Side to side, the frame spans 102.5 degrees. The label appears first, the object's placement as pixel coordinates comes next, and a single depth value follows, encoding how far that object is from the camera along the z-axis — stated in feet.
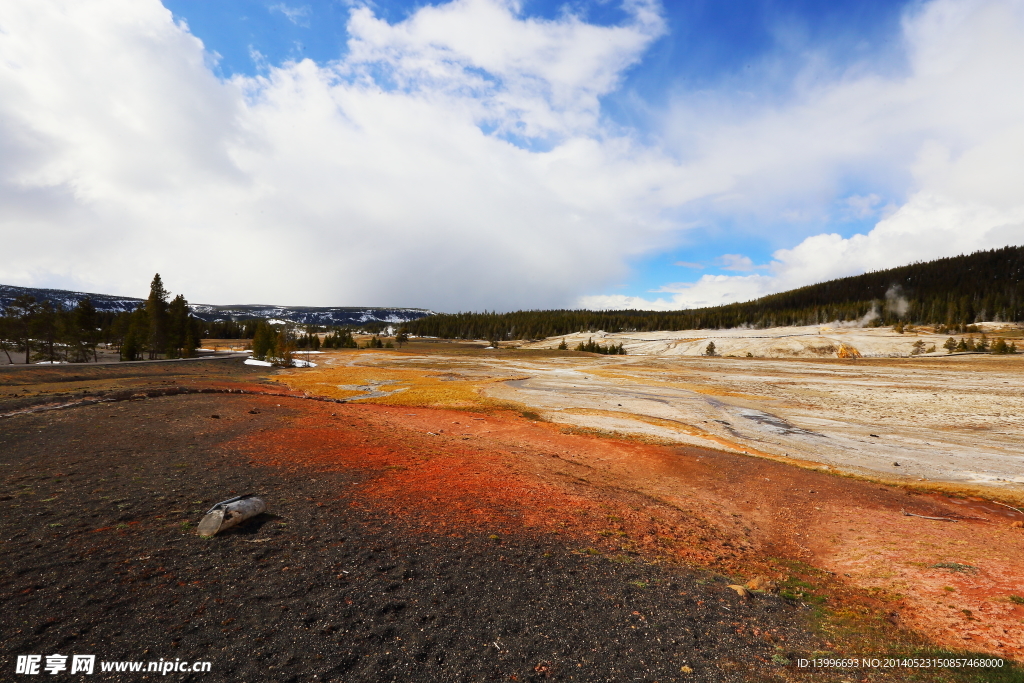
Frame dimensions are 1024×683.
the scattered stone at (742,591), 25.58
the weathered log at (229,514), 25.89
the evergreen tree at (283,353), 231.71
